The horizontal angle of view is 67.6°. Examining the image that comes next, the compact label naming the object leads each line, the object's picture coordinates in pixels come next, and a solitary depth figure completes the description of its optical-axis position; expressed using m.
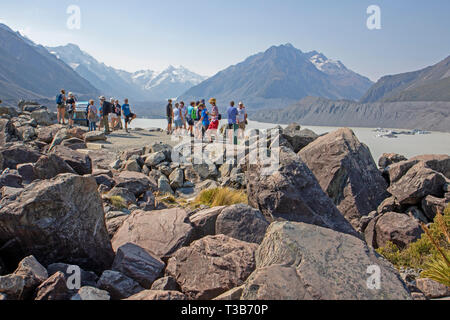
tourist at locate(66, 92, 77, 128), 20.97
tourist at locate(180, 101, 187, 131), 18.49
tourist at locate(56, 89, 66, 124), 20.20
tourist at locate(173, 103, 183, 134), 18.40
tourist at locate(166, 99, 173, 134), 19.47
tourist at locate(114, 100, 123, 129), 20.69
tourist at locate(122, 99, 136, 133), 19.17
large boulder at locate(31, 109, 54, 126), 22.78
